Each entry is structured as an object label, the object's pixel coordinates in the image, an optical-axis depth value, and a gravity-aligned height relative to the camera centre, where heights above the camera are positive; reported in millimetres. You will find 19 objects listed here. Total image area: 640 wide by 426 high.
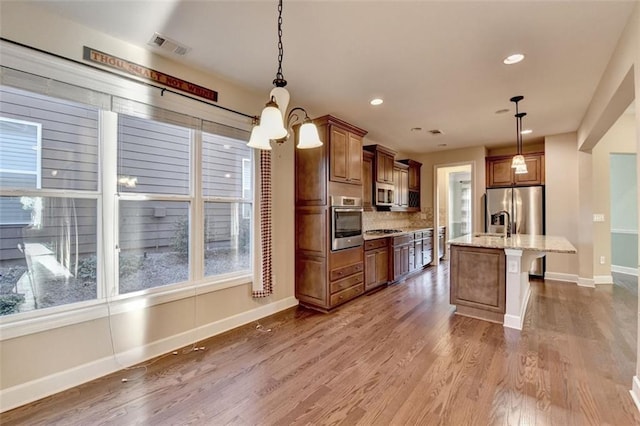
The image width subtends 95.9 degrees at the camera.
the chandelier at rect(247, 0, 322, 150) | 1640 +522
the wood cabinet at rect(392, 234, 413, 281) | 5062 -769
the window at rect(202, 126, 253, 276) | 3080 +153
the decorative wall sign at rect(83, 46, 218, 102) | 2279 +1248
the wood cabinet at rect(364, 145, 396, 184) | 5289 +951
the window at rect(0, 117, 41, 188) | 1966 +431
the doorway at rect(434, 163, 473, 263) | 7124 +229
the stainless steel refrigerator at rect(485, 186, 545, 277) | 5402 +55
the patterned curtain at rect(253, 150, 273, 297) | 3361 -181
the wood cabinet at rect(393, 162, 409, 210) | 5969 +574
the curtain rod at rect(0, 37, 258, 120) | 1986 +1154
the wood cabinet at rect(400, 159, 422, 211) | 6572 +665
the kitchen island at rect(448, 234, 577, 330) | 3148 -740
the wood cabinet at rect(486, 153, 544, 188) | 5477 +783
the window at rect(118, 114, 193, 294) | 2492 +106
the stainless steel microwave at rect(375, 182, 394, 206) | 5348 +353
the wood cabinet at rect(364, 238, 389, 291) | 4410 -807
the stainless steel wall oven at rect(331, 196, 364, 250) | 3693 -127
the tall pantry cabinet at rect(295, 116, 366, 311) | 3662 -25
